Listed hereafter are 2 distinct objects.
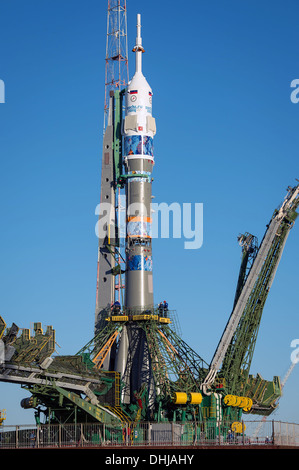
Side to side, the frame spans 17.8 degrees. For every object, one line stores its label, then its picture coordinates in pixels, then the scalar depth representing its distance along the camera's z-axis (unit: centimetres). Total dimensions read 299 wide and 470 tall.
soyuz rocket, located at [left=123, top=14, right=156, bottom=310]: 11412
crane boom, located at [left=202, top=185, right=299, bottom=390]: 10881
